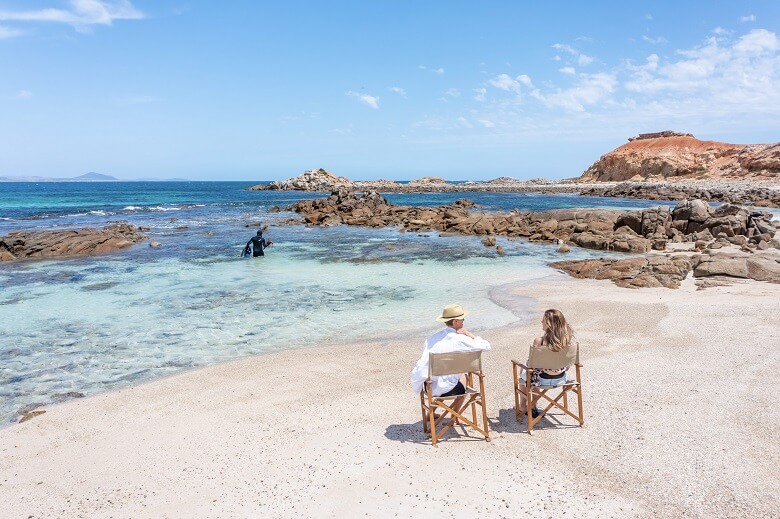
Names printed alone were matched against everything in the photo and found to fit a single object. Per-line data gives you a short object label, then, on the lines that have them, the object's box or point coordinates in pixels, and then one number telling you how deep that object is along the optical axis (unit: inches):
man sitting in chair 226.8
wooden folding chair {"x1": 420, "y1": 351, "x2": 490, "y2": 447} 220.8
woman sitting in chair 229.6
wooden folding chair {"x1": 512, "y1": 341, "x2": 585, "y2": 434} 230.4
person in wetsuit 854.8
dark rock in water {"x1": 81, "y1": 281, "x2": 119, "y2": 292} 611.8
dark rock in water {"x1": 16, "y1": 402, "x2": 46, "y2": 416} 283.4
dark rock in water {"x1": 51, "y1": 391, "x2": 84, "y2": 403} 299.7
